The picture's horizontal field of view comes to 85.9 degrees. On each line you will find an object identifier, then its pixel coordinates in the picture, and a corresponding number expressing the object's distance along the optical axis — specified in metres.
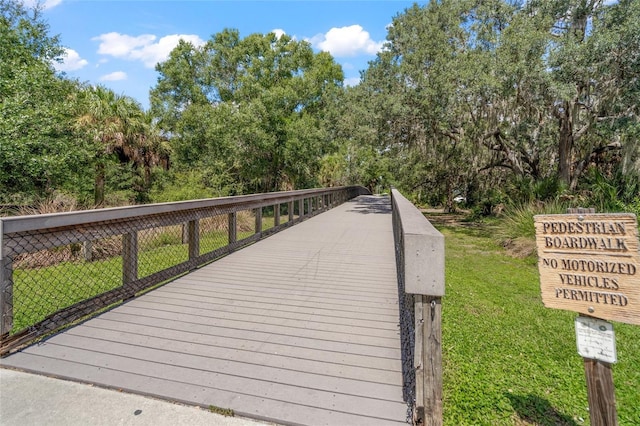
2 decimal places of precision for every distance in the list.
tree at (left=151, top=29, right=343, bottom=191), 16.00
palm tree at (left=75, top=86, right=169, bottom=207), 12.29
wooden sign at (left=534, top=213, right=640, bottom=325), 1.58
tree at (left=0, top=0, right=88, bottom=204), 7.73
